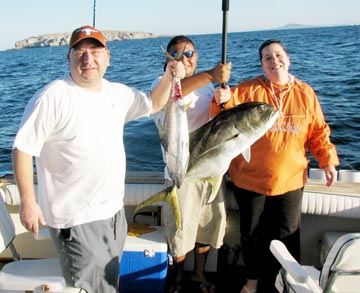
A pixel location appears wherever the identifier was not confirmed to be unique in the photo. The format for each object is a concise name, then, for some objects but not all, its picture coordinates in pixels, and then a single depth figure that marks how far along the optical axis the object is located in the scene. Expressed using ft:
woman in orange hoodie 9.94
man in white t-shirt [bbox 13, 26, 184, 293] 7.43
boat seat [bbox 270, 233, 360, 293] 6.86
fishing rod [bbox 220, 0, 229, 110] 9.24
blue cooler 10.64
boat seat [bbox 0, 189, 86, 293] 8.00
